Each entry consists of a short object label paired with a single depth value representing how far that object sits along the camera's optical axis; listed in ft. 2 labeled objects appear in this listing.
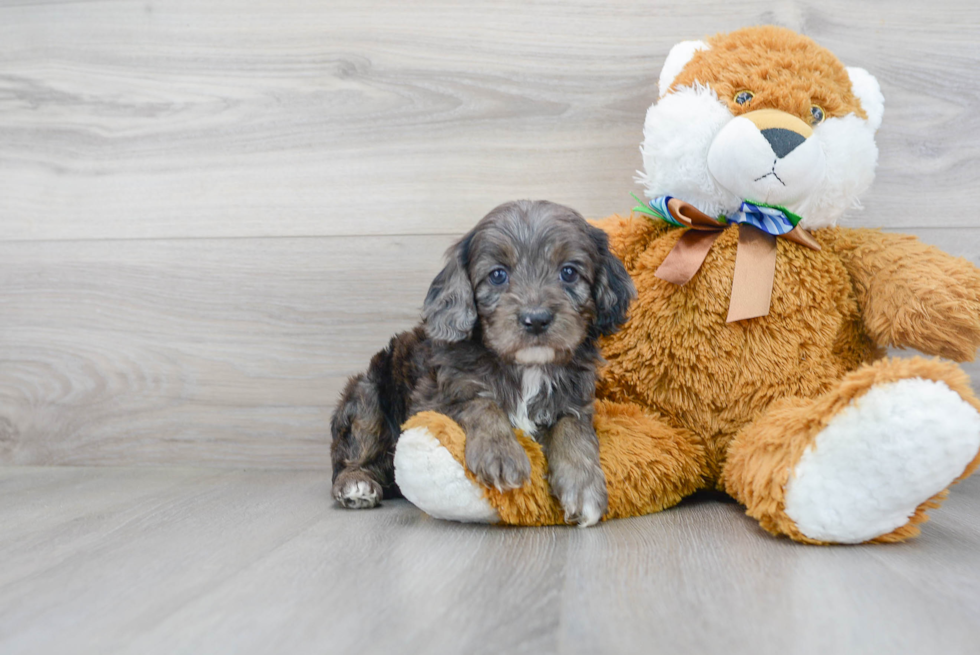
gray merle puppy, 1.99
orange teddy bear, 2.05
